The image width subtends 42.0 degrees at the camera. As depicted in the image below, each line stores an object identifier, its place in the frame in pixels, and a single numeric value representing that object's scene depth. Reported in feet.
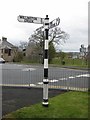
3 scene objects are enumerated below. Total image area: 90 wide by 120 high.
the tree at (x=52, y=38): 73.96
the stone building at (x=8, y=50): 106.74
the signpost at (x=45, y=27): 11.43
